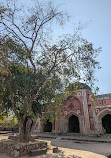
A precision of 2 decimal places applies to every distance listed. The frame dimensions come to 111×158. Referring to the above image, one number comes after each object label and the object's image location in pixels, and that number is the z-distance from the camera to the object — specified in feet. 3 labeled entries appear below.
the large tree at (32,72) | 26.71
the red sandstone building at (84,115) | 56.80
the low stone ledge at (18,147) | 20.15
